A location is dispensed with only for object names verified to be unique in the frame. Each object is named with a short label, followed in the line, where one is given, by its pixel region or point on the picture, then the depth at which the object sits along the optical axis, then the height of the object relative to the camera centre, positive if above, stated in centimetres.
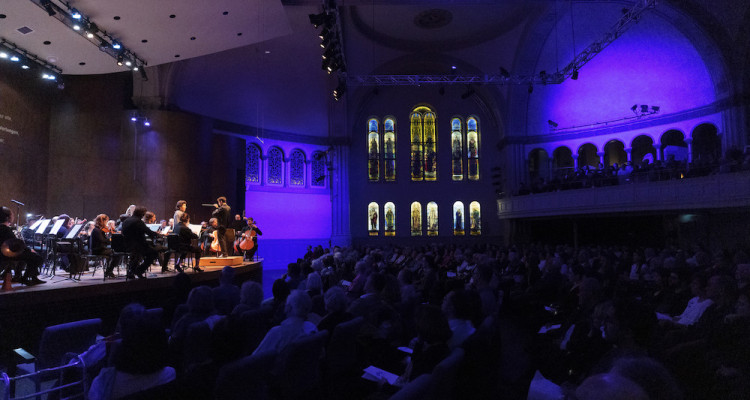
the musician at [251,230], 1181 -31
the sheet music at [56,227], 744 -4
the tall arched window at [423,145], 2434 +409
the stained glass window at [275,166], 2181 +275
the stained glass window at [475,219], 2374 -24
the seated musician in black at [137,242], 732 -33
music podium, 1085 -106
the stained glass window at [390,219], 2377 -12
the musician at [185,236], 851 -29
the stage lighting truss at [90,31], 854 +437
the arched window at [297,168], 2259 +272
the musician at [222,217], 1022 +9
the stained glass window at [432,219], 2380 -18
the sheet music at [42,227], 764 -3
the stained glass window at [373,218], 2375 -5
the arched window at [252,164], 2095 +278
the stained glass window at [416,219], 2380 -16
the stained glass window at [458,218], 2383 -17
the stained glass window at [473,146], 2439 +395
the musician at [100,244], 772 -38
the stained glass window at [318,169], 2314 +272
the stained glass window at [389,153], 2430 +364
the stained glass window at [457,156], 2438 +338
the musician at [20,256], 616 -45
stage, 546 -114
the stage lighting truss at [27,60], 989 +414
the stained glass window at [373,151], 2423 +378
